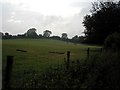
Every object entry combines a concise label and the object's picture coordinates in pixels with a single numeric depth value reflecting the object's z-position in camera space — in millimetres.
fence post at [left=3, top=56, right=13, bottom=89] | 3770
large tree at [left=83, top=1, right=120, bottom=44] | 15469
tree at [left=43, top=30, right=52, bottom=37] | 86742
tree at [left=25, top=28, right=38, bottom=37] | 77457
